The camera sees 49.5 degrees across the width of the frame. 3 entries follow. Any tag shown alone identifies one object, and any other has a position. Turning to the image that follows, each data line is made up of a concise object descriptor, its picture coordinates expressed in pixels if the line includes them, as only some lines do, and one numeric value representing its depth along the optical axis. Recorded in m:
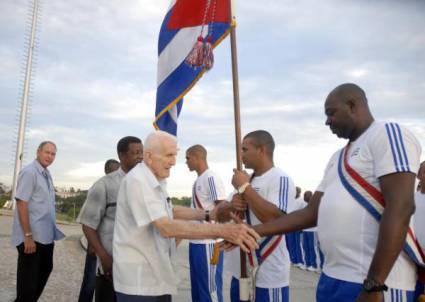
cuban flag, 4.00
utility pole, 27.52
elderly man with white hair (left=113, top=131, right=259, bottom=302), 2.88
